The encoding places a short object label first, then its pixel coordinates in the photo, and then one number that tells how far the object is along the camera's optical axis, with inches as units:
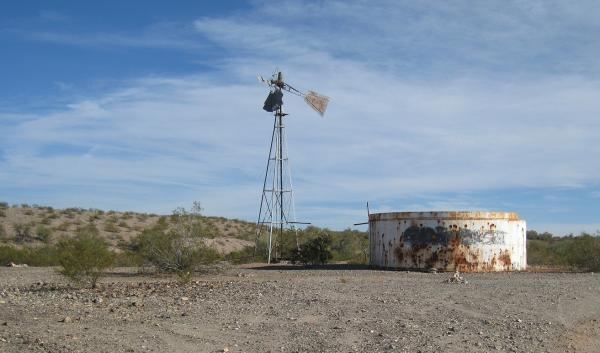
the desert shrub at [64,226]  1719.2
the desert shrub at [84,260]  712.4
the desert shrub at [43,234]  1594.1
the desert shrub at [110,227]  1801.2
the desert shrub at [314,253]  1147.9
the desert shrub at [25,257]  1151.6
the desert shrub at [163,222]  1807.8
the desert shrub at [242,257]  1237.6
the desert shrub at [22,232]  1574.9
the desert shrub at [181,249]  847.7
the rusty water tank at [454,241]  956.6
